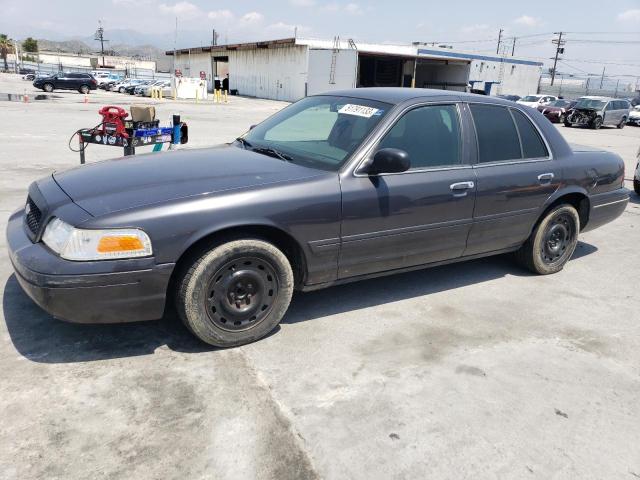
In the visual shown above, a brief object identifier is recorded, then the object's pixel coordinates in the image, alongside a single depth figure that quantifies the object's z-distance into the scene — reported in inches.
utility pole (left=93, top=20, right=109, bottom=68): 4582.9
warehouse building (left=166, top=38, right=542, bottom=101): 1576.0
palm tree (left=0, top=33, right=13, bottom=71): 2936.8
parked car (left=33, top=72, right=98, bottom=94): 1443.2
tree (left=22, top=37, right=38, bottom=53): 4062.5
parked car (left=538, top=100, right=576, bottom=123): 1166.3
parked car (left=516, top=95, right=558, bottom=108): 1259.8
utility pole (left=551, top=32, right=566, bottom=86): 2907.2
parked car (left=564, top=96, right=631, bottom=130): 1069.6
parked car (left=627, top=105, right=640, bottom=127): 1283.2
